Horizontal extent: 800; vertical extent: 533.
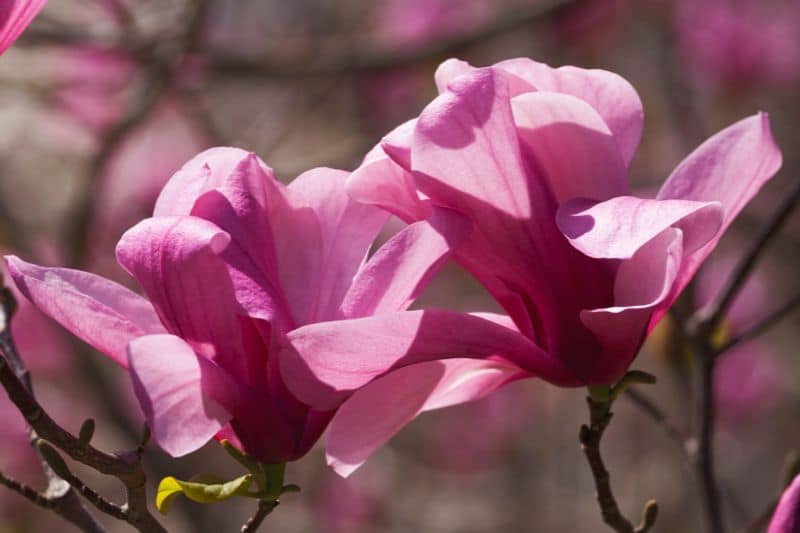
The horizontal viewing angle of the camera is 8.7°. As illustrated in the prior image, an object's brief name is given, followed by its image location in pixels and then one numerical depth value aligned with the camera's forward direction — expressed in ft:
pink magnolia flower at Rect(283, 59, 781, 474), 4.49
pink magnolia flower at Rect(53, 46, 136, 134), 10.85
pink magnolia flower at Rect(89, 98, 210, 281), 10.33
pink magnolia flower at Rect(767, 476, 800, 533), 4.53
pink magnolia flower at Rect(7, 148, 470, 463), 4.48
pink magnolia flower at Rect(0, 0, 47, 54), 4.52
